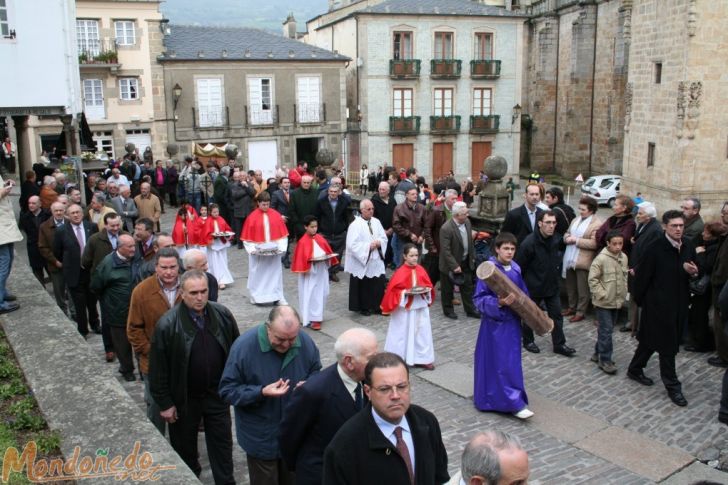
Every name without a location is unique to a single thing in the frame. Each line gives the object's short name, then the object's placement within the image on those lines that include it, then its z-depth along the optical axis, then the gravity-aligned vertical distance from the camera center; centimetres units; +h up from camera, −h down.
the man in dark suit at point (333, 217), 1353 -153
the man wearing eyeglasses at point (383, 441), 370 -159
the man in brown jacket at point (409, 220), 1238 -145
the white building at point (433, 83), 3766 +283
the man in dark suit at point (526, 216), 1084 -122
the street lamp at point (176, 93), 3183 +196
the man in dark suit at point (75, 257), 976 -162
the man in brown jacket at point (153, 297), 668 -148
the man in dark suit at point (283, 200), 1444 -127
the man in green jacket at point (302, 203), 1368 -126
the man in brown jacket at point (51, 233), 1014 -134
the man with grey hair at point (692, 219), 994 -118
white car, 3400 -253
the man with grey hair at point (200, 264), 697 -124
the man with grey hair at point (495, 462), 313 -142
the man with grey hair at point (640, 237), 912 -132
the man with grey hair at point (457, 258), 1106 -190
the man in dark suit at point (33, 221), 1113 -128
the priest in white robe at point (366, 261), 1150 -202
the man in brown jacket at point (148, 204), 1465 -135
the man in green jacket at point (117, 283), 802 -162
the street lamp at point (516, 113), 4041 +123
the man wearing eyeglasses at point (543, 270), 941 -178
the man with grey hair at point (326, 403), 439 -164
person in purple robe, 761 -232
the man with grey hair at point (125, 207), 1394 -133
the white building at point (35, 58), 1516 +172
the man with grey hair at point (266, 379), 496 -169
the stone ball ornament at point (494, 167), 1308 -58
